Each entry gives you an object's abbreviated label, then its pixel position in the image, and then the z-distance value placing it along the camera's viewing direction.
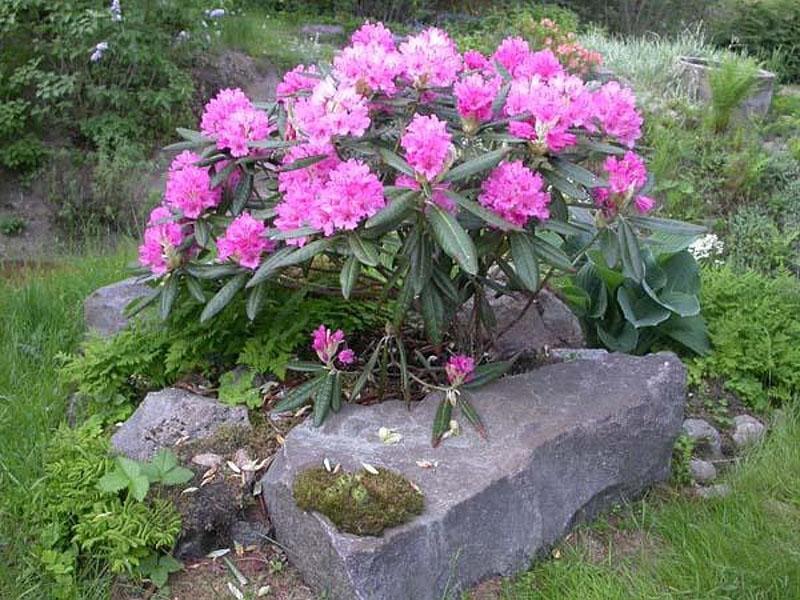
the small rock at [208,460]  2.79
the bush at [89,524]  2.45
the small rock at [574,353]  3.28
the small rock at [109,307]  3.69
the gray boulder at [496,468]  2.39
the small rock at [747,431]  3.34
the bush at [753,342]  3.57
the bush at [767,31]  9.52
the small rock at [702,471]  3.14
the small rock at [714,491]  2.99
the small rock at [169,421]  2.87
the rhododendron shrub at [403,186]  2.46
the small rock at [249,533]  2.66
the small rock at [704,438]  3.29
